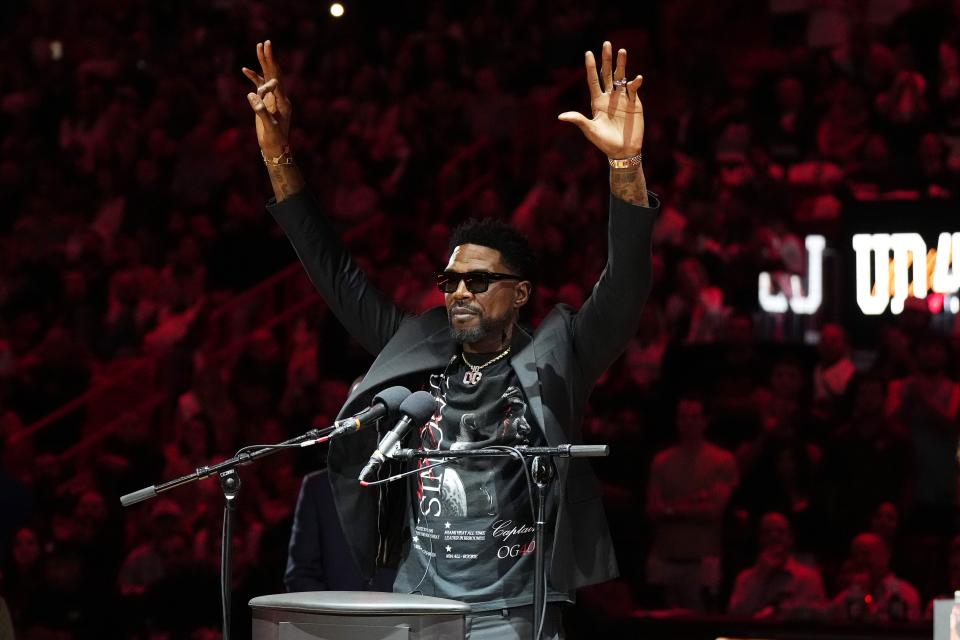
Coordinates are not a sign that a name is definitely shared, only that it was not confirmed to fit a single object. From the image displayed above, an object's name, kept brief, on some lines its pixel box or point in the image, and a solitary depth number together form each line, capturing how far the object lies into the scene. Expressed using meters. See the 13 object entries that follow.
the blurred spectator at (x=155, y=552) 15.73
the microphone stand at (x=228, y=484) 7.00
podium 6.34
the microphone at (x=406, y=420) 7.09
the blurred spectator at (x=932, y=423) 15.48
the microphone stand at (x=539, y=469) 6.95
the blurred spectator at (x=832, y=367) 17.05
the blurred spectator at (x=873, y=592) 14.14
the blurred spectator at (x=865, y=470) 15.45
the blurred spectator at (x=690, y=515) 15.22
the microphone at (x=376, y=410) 7.12
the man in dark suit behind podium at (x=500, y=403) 7.68
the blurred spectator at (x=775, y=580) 14.57
